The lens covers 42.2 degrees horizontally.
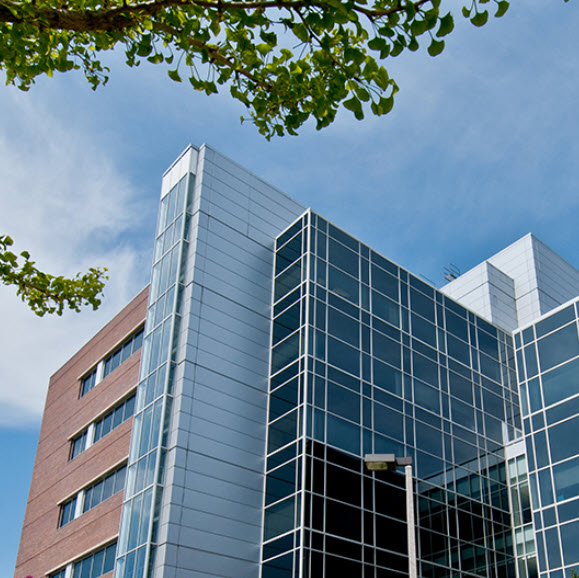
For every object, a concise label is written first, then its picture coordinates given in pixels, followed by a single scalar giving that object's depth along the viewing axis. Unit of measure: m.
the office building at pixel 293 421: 24.25
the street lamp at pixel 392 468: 14.04
